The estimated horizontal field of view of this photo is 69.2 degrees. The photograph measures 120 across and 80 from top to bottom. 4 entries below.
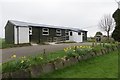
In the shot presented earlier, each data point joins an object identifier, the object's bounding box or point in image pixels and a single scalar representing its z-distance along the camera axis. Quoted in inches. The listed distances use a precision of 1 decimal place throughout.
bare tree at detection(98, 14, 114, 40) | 624.4
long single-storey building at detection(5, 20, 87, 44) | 395.0
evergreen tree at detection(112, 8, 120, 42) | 363.2
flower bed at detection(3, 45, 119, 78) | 118.1
